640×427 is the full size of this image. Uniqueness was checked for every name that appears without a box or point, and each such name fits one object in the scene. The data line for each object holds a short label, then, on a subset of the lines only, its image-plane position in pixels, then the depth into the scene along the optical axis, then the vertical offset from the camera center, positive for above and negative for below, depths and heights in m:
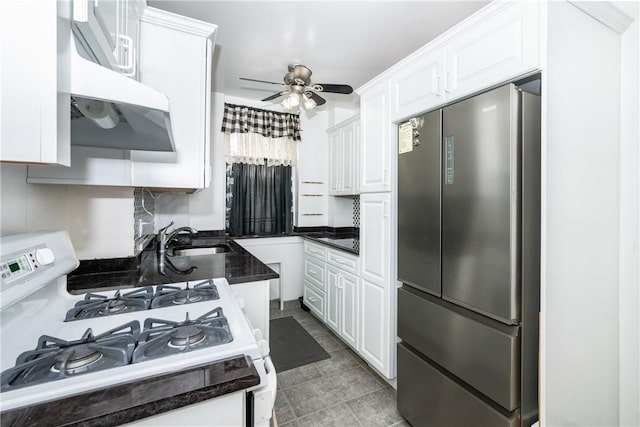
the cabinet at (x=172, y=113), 1.37 +0.54
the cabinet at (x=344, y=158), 3.10 +0.68
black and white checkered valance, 3.34 +1.14
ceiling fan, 2.45 +1.12
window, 3.40 +0.60
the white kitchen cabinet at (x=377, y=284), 1.91 -0.50
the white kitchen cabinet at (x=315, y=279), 2.95 -0.72
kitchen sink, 2.54 -0.34
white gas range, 0.65 -0.37
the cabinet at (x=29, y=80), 0.58 +0.29
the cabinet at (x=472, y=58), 1.13 +0.75
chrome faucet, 2.11 -0.19
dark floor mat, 2.34 -1.21
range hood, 0.72 +0.32
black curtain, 3.57 +0.18
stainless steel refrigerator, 1.13 -0.22
